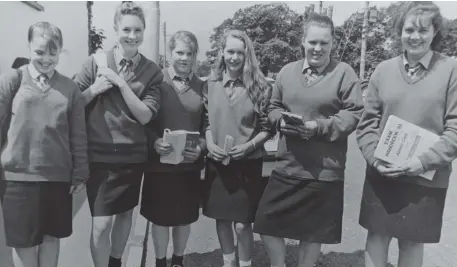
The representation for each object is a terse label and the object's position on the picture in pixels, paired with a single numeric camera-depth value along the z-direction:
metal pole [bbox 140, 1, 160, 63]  5.64
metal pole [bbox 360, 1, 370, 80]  13.97
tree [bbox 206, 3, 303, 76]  28.59
